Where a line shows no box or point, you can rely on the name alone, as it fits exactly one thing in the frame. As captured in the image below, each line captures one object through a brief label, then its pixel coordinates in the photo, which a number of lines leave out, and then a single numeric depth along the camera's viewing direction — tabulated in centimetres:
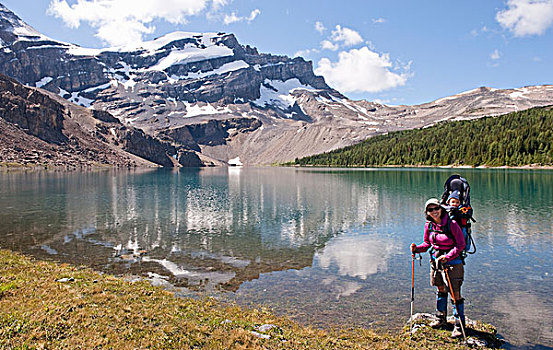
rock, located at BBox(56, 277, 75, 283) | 1307
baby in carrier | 956
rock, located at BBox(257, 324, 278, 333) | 1000
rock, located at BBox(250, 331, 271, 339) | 938
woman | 950
